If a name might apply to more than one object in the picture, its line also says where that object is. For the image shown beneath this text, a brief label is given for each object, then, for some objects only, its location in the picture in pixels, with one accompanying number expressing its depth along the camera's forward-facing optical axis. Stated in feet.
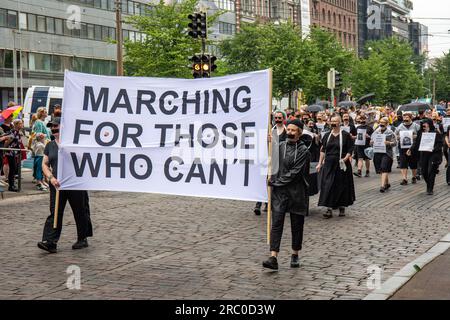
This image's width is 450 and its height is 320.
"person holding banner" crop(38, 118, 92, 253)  31.65
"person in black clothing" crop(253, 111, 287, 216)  40.75
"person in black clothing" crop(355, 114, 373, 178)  70.95
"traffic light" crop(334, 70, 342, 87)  124.36
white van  117.80
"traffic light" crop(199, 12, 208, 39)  87.30
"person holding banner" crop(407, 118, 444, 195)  53.93
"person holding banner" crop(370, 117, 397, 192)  56.80
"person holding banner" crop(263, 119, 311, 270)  27.58
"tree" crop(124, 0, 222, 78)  143.64
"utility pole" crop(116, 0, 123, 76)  102.17
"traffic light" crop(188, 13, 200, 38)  86.79
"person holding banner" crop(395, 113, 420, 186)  61.16
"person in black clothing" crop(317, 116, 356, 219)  42.70
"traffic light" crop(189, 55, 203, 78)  85.40
